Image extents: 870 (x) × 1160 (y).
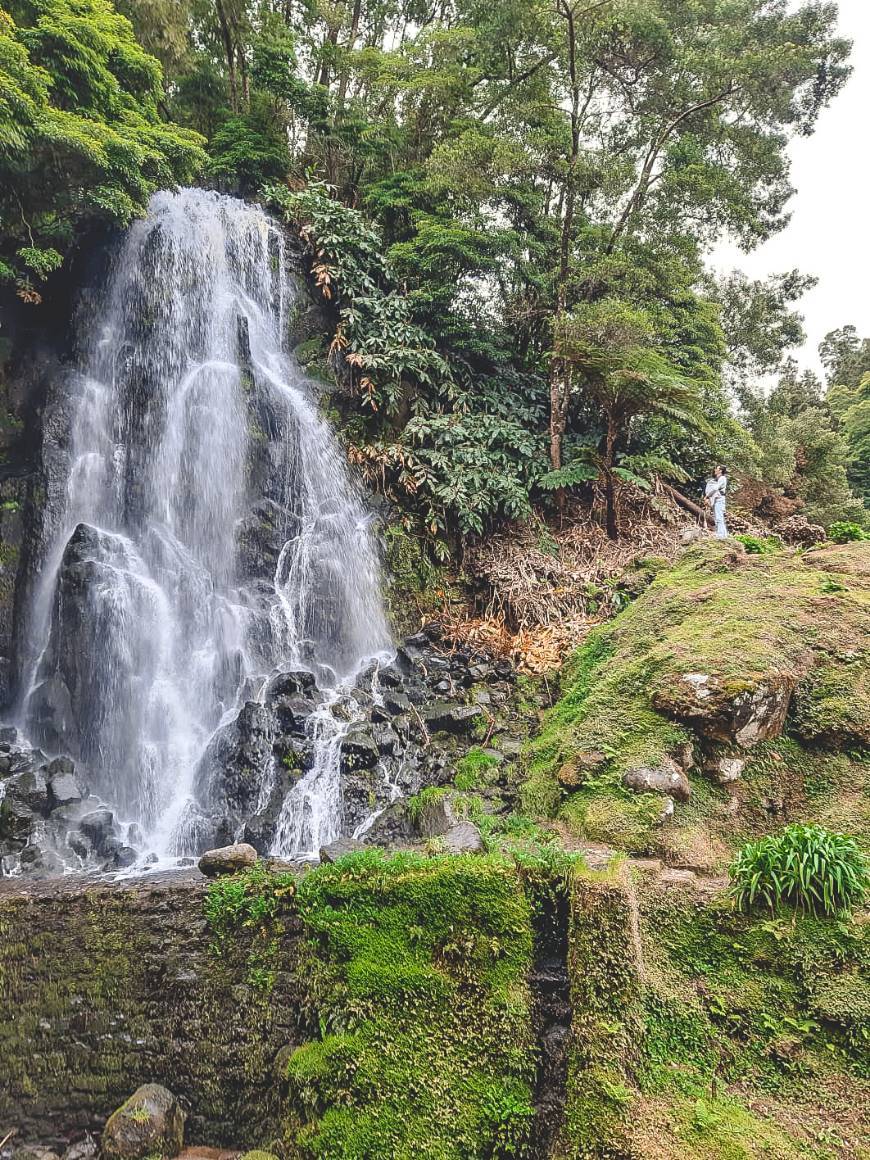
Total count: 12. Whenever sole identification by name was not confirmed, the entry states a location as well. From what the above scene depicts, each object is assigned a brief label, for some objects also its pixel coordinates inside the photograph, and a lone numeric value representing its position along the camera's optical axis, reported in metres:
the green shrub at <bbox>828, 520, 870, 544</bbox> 8.39
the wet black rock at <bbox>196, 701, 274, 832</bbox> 6.85
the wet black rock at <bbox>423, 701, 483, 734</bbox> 7.78
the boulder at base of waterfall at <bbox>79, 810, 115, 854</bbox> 6.48
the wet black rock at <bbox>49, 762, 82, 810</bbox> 6.80
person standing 10.32
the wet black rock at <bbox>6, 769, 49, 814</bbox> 6.73
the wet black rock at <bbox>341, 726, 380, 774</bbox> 7.02
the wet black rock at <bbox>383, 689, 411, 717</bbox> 8.01
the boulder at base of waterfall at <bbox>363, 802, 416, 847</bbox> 6.11
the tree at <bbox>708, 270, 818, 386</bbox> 16.23
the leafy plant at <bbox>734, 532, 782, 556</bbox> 8.21
